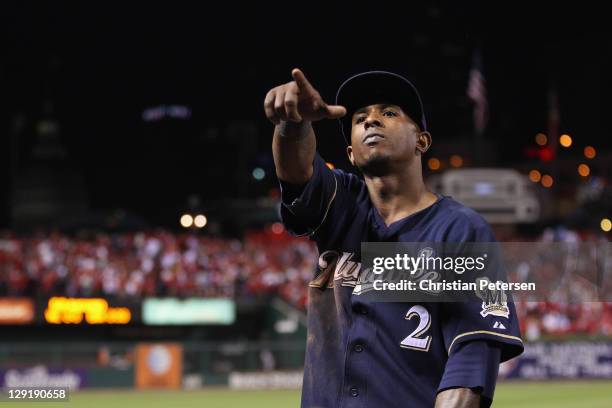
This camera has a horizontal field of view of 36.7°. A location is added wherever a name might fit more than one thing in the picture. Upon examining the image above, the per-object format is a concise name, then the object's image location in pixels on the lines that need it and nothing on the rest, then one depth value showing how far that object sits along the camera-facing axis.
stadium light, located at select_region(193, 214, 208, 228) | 31.03
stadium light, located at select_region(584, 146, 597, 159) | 43.22
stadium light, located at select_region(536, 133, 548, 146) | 49.19
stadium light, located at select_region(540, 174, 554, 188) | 45.31
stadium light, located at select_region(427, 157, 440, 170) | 40.07
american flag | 33.34
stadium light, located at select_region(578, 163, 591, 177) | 42.78
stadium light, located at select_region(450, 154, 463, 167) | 46.73
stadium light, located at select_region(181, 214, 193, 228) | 33.27
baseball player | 2.73
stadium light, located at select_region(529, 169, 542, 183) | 45.93
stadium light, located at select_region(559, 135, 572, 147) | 44.66
